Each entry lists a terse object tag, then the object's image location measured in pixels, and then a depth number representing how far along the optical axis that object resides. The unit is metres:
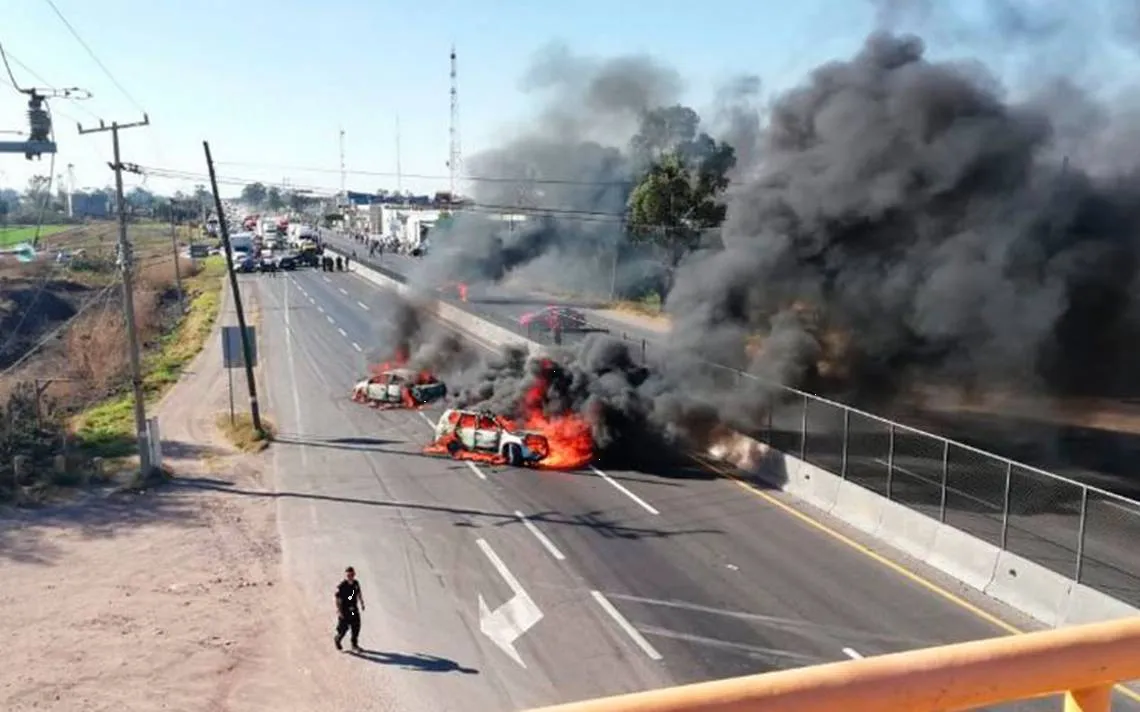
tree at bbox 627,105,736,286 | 53.50
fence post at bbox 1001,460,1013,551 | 15.96
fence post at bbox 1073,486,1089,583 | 14.04
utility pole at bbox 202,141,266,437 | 29.68
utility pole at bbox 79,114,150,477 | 24.47
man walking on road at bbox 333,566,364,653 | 14.09
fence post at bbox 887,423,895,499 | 19.33
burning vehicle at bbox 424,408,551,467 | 25.78
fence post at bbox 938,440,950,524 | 16.91
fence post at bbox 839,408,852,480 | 20.88
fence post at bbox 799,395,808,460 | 22.50
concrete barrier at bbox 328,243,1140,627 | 14.84
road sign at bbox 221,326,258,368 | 31.09
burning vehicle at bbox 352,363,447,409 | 34.72
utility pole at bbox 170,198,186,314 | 63.06
